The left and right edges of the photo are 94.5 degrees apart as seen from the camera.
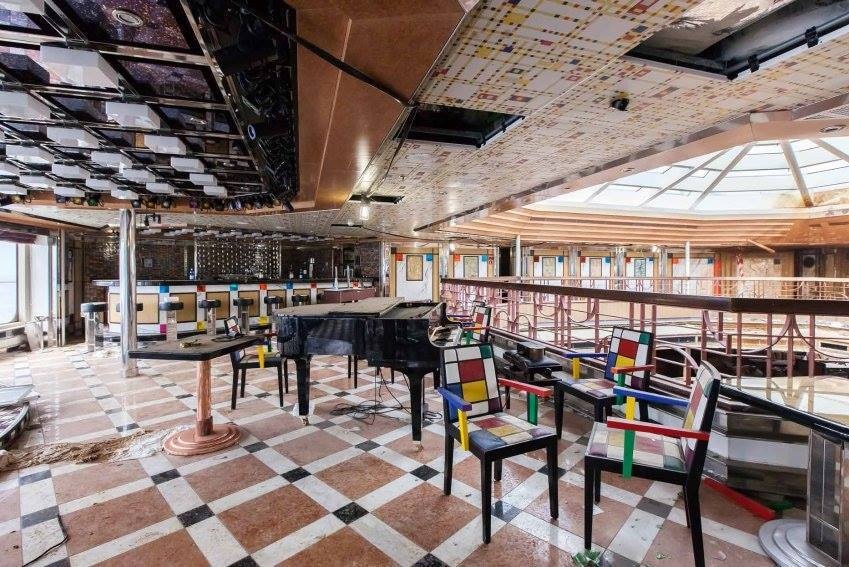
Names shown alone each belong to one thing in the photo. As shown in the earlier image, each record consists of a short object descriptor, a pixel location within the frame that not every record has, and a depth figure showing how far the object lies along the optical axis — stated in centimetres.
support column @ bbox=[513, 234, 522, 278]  1180
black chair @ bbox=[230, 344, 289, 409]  405
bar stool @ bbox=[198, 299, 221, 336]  780
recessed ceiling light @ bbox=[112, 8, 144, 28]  172
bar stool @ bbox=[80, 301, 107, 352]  716
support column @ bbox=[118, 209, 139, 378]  552
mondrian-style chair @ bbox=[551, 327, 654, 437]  267
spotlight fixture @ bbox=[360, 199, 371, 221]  632
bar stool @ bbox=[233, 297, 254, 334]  799
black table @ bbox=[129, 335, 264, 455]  299
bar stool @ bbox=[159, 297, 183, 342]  726
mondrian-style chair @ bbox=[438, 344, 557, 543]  203
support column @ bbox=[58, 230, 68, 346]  805
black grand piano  312
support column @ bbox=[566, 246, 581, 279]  1599
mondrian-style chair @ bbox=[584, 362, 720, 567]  171
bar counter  798
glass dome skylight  975
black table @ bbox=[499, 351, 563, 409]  336
